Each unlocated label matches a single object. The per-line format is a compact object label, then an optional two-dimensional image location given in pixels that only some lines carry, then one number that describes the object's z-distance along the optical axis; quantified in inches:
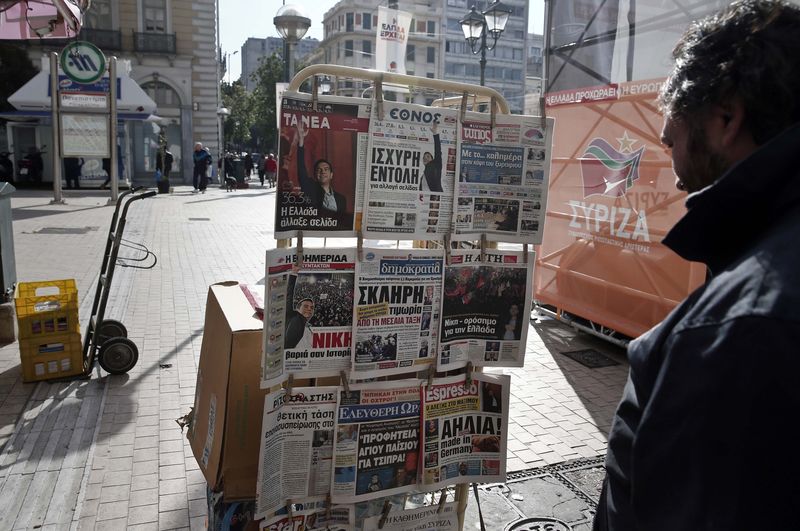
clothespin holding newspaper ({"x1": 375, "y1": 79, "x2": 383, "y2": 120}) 101.1
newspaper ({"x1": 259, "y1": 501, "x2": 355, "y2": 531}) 108.6
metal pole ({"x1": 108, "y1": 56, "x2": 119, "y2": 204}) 653.9
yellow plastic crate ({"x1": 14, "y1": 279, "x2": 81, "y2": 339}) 201.5
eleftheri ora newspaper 109.0
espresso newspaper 115.0
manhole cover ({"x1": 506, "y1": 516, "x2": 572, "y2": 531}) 134.7
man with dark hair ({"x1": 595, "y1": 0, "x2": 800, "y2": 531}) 39.0
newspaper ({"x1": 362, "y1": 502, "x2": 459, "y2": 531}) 115.2
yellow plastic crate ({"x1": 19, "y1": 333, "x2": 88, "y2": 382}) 203.2
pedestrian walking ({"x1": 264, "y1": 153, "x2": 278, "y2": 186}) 1195.9
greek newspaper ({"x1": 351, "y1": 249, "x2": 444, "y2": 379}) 105.3
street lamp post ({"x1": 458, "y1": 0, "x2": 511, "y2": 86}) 577.0
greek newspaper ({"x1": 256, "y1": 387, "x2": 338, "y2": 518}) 102.7
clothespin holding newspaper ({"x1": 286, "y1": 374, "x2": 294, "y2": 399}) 103.0
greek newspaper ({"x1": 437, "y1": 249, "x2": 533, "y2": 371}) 112.6
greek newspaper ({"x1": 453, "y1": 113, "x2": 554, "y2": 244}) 110.6
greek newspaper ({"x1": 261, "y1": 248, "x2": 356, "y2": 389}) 98.0
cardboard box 106.8
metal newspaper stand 99.5
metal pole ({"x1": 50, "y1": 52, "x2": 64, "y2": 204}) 642.8
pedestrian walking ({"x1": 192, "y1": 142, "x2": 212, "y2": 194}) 1005.2
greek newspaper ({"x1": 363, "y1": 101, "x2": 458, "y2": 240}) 103.0
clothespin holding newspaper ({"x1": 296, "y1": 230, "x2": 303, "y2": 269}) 98.0
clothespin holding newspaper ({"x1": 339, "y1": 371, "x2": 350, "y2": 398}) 106.9
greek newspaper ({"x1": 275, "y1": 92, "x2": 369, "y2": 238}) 96.6
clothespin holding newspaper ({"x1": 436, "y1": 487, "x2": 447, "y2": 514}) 117.7
